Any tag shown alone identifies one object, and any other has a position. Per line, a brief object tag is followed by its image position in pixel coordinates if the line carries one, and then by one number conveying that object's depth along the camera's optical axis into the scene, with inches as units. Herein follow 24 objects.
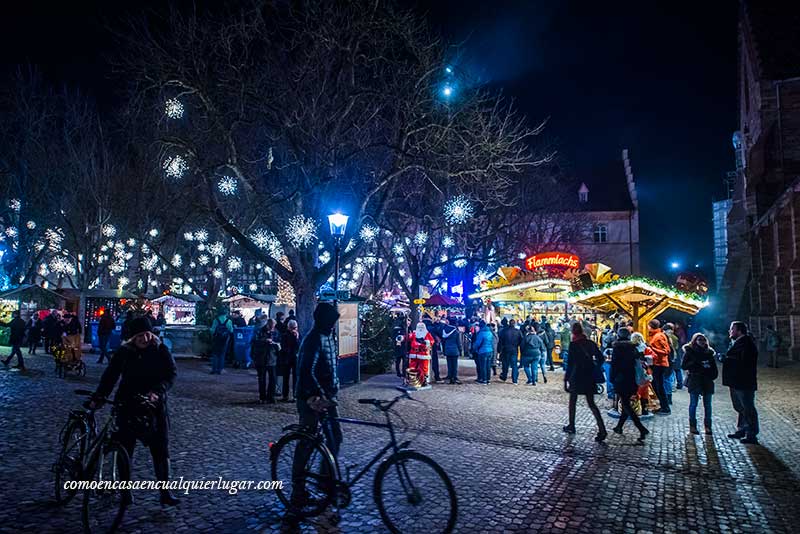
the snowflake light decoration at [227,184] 660.1
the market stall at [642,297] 542.0
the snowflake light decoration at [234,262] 1530.4
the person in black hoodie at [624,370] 360.5
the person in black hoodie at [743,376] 336.2
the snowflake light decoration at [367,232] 695.1
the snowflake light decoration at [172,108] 568.4
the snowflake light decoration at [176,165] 599.2
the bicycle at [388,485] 182.2
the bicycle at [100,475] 187.2
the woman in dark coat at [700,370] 364.2
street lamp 516.4
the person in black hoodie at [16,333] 647.8
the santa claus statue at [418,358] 563.2
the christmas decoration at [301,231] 630.5
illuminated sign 915.4
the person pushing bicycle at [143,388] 202.4
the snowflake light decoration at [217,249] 1291.1
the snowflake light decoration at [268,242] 946.1
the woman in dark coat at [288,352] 445.9
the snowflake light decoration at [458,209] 708.0
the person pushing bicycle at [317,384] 202.5
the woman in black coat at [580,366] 350.9
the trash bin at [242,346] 734.5
